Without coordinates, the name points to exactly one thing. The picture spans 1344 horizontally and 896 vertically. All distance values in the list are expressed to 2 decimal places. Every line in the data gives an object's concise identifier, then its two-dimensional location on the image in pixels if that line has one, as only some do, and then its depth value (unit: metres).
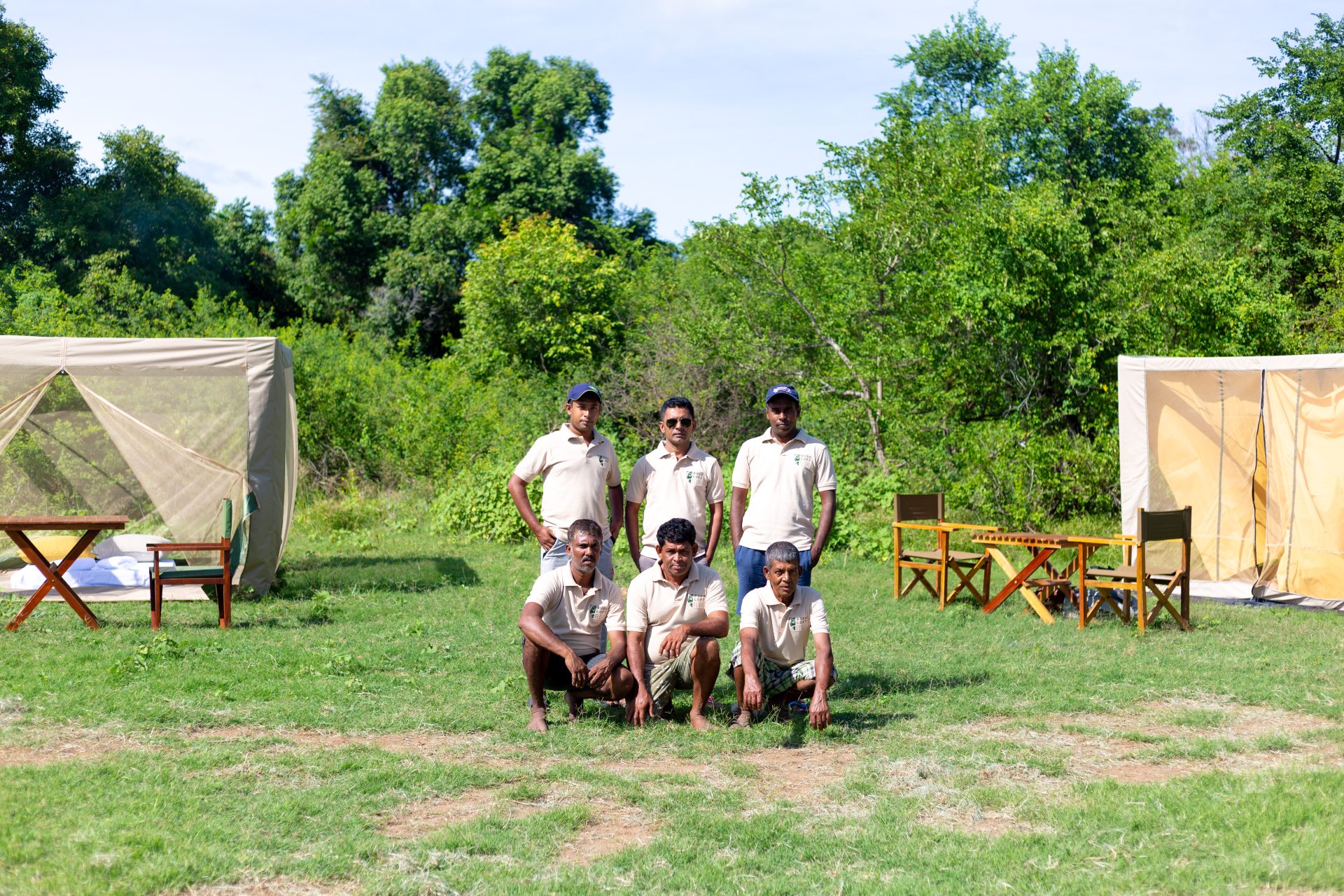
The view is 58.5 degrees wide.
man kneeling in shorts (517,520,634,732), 5.76
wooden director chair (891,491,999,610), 10.09
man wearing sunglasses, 6.21
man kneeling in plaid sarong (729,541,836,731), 5.67
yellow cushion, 10.68
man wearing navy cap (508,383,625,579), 6.32
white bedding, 9.76
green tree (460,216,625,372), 21.97
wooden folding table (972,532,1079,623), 9.16
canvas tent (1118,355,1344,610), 10.48
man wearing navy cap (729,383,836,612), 6.27
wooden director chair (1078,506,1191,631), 8.73
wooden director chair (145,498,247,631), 8.71
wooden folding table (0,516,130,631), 8.59
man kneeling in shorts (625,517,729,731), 5.68
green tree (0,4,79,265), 22.89
